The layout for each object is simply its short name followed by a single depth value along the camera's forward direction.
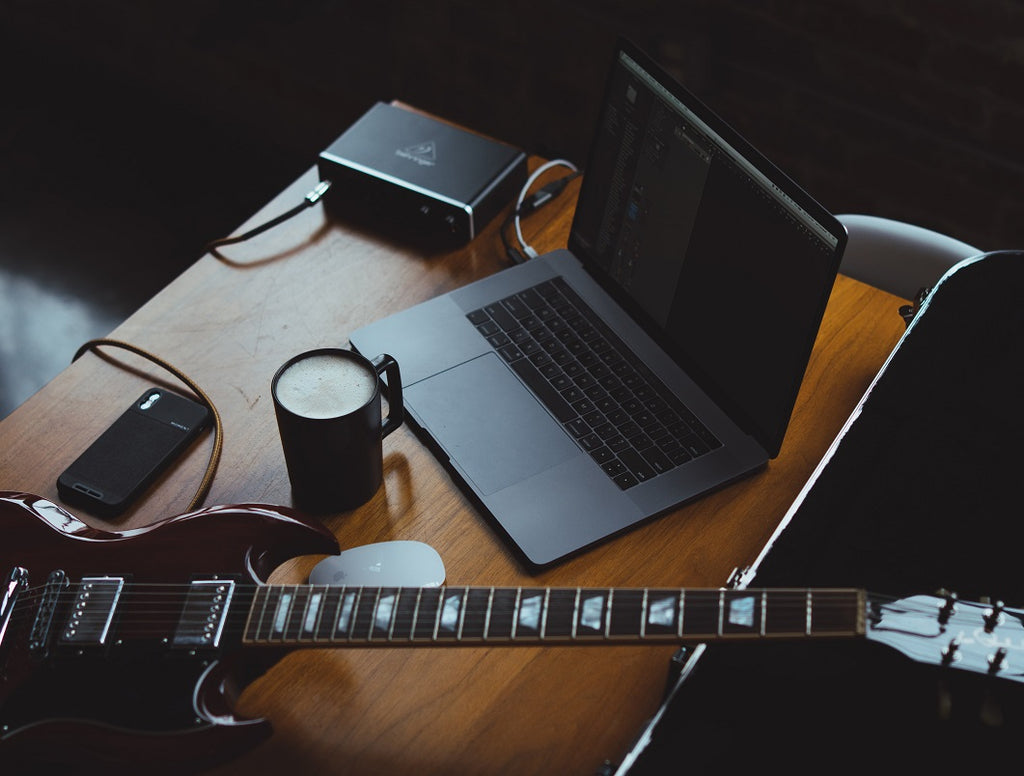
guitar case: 0.76
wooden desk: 0.85
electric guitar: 0.78
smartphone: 1.00
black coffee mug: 0.93
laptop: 0.97
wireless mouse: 0.93
